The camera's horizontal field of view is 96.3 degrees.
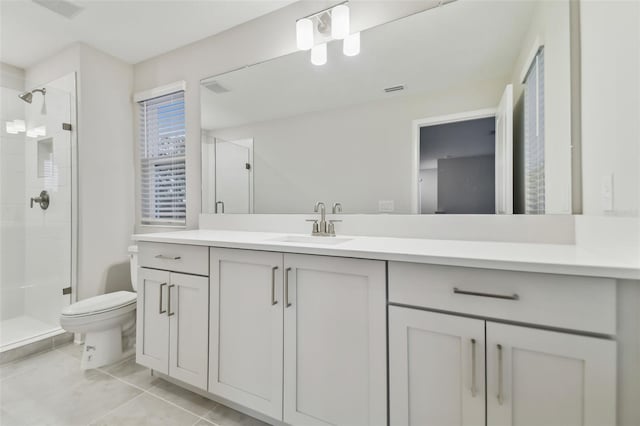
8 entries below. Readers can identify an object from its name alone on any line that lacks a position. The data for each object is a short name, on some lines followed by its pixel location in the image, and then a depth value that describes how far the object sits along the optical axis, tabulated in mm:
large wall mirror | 1306
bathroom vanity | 836
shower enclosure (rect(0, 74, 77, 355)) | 2402
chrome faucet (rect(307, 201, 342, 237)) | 1736
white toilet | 1865
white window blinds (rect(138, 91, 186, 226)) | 2520
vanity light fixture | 1699
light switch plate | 981
